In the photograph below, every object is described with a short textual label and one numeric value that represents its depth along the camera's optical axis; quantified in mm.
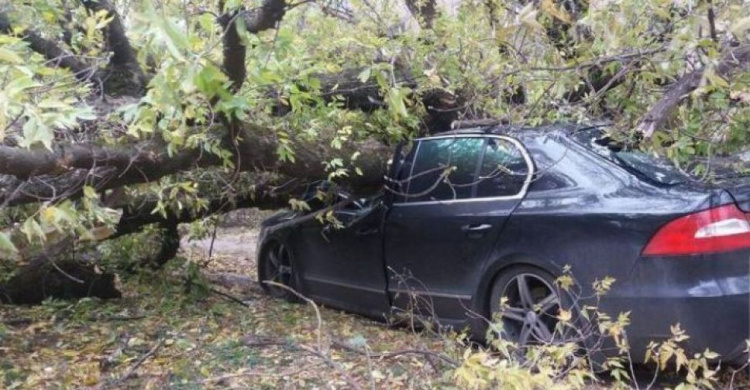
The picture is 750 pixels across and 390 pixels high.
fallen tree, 2930
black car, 3488
